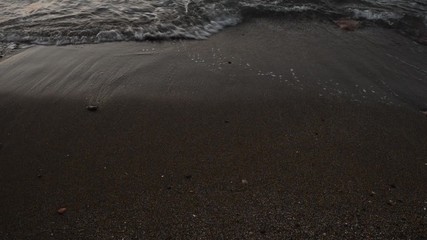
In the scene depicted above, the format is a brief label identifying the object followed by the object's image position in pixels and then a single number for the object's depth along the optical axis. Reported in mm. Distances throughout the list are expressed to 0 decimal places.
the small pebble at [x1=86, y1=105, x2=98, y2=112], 3902
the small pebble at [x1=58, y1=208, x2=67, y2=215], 2715
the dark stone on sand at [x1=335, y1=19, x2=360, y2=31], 6271
